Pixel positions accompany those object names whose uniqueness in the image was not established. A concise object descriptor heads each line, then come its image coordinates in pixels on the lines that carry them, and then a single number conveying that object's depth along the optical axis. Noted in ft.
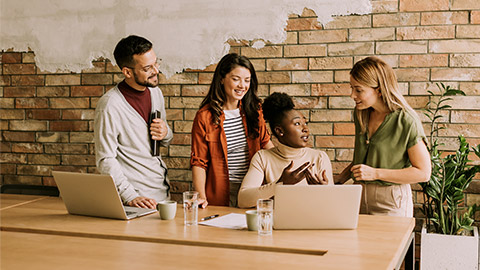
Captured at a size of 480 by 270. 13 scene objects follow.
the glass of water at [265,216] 6.03
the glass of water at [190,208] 6.65
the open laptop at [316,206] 6.02
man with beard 8.49
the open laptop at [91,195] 6.68
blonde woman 7.55
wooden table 5.25
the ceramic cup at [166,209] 6.94
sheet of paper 6.59
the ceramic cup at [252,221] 6.31
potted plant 9.20
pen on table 6.97
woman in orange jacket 8.82
